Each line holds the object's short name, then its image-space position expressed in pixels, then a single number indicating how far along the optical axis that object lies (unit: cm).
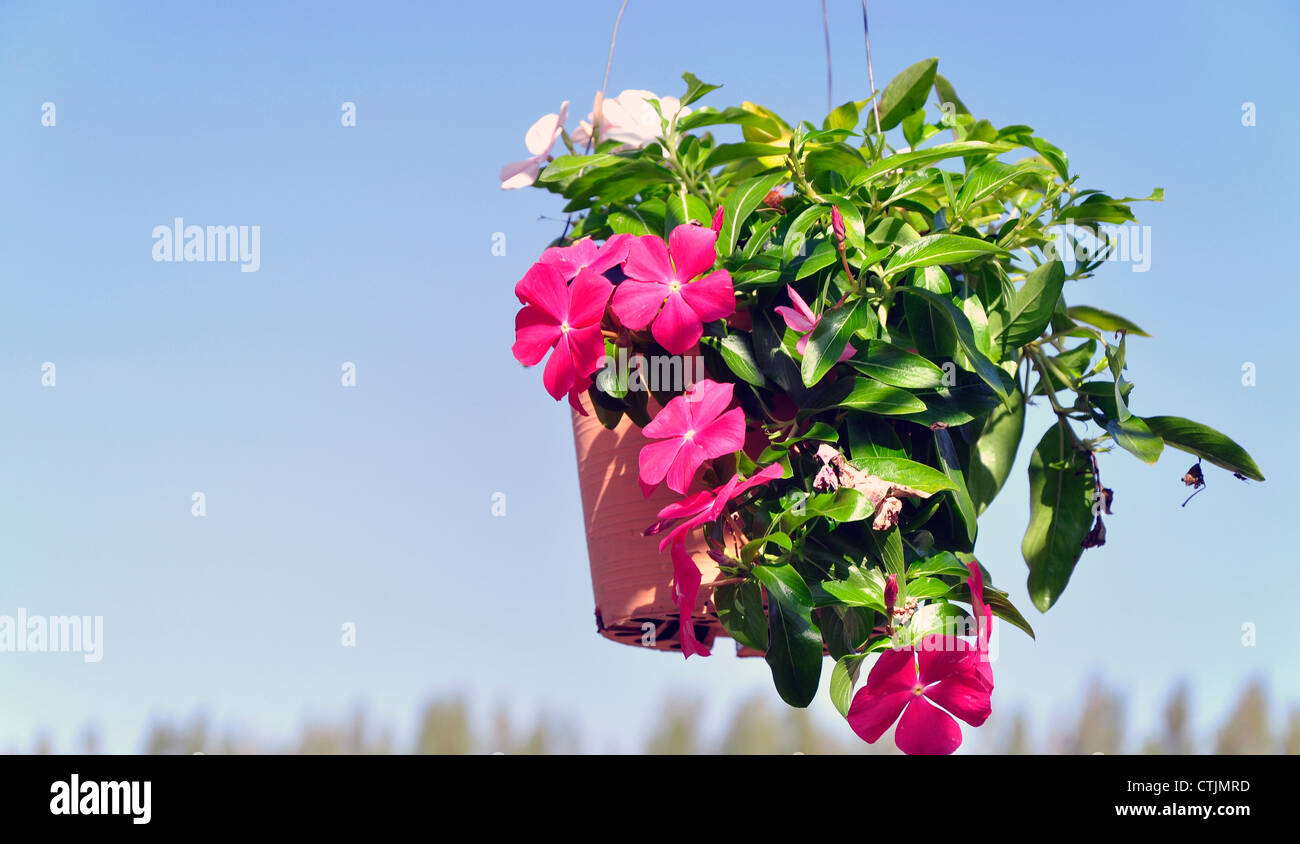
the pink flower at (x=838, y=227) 63
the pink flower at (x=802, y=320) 62
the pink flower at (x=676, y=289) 62
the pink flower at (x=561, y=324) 63
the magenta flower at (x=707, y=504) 61
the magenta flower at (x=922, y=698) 60
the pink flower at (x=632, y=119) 72
